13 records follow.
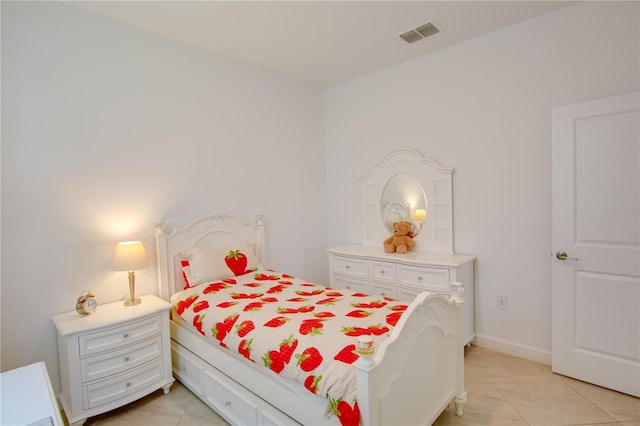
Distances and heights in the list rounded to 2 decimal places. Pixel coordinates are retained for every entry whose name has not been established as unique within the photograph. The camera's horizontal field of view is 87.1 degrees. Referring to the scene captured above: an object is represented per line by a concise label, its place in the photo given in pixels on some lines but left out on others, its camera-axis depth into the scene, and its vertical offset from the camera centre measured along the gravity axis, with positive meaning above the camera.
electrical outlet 2.91 -0.87
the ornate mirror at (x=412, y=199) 3.20 +0.05
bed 1.42 -0.74
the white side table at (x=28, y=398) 1.13 -0.70
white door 2.22 -0.29
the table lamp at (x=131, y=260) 2.36 -0.36
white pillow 2.74 -0.48
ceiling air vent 2.75 +1.44
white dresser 2.81 -0.63
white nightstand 2.00 -0.94
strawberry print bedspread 1.46 -0.66
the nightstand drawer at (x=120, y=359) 2.04 -0.96
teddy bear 3.33 -0.35
